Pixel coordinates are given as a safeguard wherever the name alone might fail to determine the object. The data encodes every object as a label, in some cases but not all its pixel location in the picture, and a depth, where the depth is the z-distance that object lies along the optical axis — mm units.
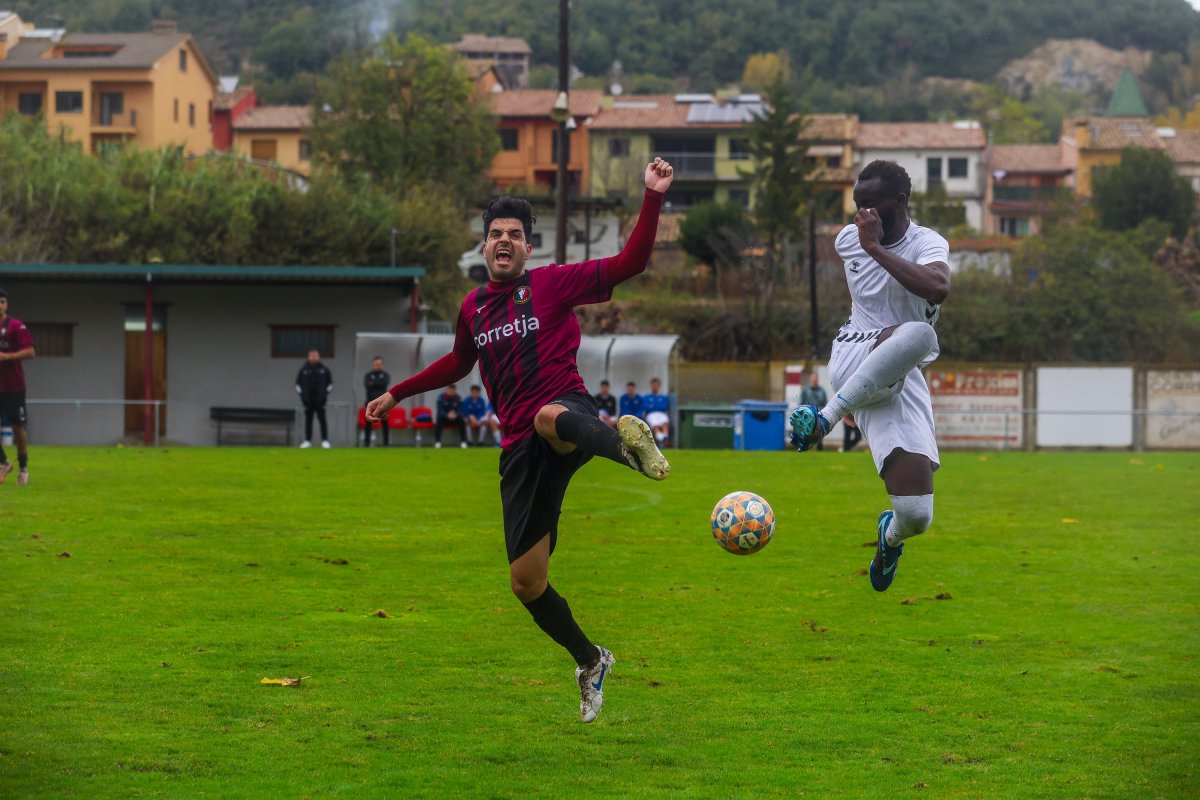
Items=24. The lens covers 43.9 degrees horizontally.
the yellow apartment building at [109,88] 85812
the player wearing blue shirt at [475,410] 33469
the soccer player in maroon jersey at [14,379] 18109
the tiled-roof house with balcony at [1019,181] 109250
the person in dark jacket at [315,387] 31172
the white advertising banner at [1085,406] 39188
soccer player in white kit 7883
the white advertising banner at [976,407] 39156
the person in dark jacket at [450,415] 33094
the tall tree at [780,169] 70812
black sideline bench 35688
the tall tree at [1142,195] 77812
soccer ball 7598
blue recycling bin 35062
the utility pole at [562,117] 28641
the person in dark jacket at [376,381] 31844
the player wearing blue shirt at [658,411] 33344
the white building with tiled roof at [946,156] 108438
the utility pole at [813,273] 46406
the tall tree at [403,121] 76375
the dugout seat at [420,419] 33938
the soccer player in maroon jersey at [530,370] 7453
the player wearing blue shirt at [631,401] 32812
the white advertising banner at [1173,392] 40562
